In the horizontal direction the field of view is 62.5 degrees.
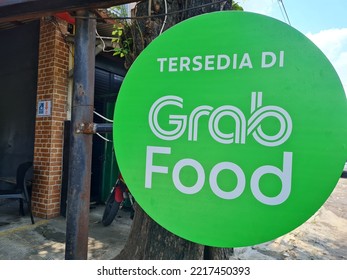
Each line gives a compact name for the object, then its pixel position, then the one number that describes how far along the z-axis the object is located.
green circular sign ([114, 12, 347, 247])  1.25
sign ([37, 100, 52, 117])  4.97
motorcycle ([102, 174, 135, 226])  4.76
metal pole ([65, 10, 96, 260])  1.73
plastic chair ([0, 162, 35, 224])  4.39
